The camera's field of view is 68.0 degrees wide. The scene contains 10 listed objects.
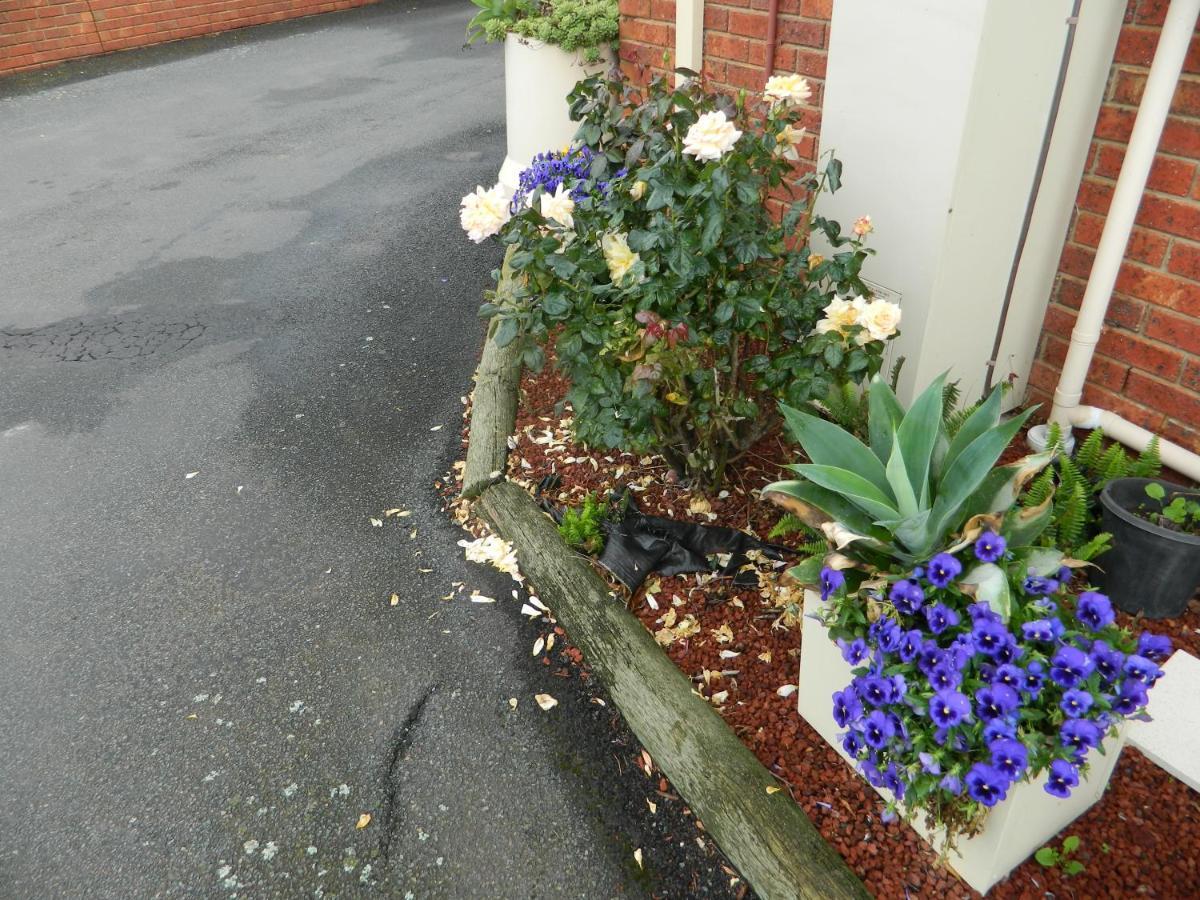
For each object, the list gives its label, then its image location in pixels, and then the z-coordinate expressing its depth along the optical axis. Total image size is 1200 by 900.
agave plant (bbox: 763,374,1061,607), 1.94
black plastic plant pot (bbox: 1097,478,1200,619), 2.34
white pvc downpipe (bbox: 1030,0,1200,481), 2.32
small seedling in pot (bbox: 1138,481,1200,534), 2.37
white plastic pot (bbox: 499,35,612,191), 4.73
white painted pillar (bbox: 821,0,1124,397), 2.46
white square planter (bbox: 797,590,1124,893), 1.82
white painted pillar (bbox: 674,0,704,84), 3.55
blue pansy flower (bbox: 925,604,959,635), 1.75
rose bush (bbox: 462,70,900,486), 2.42
